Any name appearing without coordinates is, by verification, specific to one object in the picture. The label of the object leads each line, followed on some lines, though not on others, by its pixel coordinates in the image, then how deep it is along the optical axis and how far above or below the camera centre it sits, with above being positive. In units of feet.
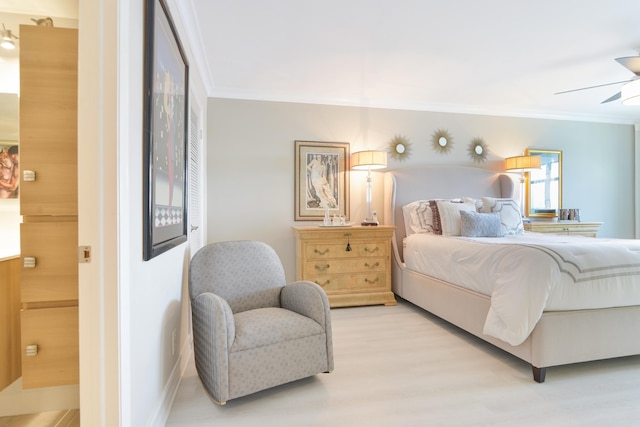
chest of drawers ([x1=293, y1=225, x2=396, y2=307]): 12.04 -2.05
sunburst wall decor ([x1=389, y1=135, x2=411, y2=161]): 14.47 +2.57
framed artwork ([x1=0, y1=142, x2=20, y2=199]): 6.95 +0.72
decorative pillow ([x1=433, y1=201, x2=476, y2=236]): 11.83 -0.33
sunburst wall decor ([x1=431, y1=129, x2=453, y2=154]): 14.87 +2.93
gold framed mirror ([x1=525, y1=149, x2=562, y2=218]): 15.72 +0.99
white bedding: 6.91 -1.57
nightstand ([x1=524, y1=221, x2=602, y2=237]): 14.47 -0.87
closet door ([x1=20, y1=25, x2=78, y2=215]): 5.06 +1.30
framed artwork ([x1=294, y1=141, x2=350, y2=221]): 13.64 +1.12
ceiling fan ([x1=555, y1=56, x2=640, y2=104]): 8.54 +3.75
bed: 7.04 -2.53
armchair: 6.12 -2.35
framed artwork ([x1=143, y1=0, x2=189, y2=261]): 4.95 +1.26
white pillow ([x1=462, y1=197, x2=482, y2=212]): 12.98 +0.19
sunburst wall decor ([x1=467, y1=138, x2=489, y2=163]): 15.21 +2.63
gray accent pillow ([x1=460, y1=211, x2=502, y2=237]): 11.14 -0.60
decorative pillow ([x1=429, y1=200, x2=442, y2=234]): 12.25 -0.41
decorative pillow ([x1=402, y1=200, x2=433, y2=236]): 12.62 -0.41
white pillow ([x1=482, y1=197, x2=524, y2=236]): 12.17 -0.19
